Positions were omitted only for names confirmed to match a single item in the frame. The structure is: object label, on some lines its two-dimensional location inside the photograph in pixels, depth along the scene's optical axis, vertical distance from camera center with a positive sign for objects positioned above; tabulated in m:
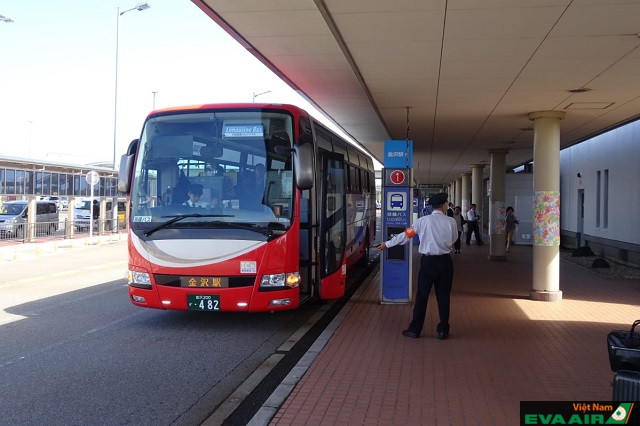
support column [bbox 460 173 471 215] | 38.07 +1.23
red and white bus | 7.94 -0.05
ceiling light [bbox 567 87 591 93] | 9.76 +2.03
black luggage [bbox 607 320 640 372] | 3.41 -0.85
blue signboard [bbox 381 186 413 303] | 10.29 -0.81
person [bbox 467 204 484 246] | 24.08 -0.70
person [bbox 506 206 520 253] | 20.55 -0.44
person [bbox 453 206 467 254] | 24.87 -0.48
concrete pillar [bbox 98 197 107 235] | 28.69 -0.60
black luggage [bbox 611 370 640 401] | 3.21 -0.99
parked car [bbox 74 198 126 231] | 29.52 -0.54
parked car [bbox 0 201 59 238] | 22.55 -0.70
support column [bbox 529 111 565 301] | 11.15 -0.24
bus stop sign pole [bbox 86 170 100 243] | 25.55 +1.08
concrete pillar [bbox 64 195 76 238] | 26.39 -0.74
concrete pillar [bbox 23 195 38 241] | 22.98 -0.78
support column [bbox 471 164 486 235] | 28.56 +1.04
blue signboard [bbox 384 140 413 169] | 10.46 +0.96
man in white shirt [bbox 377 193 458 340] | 7.55 -0.74
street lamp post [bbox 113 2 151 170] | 31.40 +9.07
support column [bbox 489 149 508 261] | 19.03 +0.03
